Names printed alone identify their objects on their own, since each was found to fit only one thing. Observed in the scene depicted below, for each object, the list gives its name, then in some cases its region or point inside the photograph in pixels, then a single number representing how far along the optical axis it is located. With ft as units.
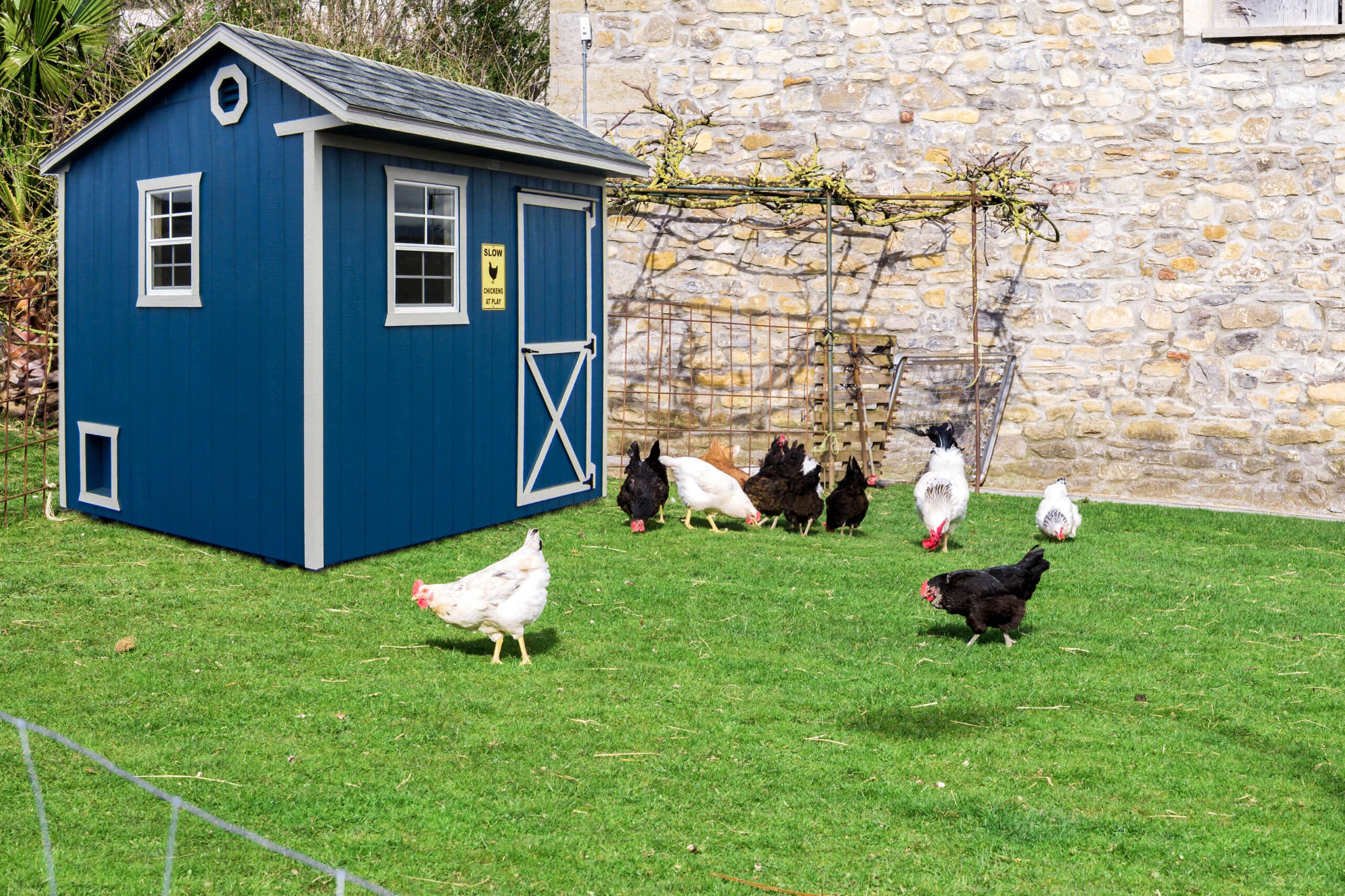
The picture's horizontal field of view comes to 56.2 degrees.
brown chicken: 36.86
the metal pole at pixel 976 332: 38.42
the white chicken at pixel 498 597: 20.86
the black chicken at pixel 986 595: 22.34
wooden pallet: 40.40
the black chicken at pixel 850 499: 32.96
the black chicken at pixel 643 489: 32.65
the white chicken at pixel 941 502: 30.76
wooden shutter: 39.52
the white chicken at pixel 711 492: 32.96
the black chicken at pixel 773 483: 33.94
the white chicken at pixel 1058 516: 32.65
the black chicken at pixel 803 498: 33.32
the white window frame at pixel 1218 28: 38.58
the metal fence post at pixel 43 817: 10.23
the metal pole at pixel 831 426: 38.81
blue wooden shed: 27.17
